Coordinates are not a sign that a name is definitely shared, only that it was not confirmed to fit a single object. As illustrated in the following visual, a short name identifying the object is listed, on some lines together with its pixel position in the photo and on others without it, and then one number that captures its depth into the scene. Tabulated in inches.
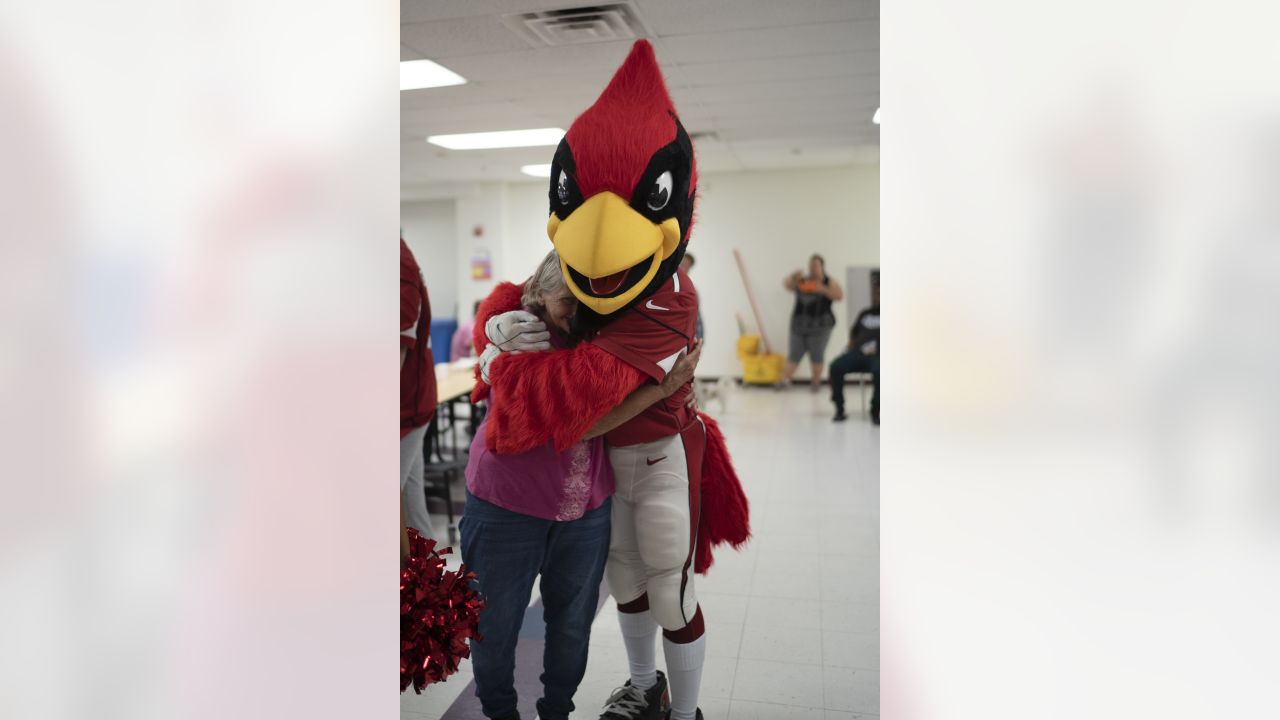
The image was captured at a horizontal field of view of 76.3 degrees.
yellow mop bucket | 367.9
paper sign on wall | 406.9
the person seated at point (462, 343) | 243.0
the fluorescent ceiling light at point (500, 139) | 258.8
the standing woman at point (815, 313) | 335.0
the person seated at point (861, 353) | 266.2
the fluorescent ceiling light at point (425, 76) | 170.1
